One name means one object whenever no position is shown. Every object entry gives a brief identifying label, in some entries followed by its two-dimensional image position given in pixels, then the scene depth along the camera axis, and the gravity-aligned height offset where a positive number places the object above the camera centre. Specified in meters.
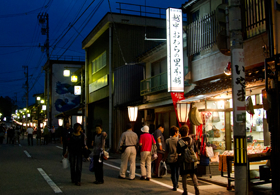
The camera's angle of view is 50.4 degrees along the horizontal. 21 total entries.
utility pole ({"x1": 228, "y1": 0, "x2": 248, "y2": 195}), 6.55 +0.51
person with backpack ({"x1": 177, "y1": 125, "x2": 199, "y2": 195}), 7.86 -1.04
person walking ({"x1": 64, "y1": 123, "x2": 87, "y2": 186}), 9.25 -0.92
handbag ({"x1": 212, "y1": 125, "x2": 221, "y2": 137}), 12.28 -0.47
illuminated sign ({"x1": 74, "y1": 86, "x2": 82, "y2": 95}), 30.55 +3.22
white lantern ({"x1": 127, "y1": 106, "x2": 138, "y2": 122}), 18.89 +0.51
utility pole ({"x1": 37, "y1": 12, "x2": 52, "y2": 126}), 36.72 +11.49
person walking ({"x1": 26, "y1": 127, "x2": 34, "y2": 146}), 27.80 -0.97
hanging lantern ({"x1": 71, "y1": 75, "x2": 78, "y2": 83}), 29.91 +4.35
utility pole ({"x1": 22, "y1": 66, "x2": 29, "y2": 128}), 59.75 +7.26
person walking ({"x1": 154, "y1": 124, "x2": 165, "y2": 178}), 11.21 -1.18
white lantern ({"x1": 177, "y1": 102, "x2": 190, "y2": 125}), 12.53 +0.41
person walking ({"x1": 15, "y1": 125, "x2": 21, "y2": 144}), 30.31 -1.05
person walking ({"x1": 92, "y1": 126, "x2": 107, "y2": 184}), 9.51 -1.01
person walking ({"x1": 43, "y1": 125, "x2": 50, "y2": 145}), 30.27 -1.27
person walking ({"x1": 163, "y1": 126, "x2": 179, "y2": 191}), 8.79 -1.05
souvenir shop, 9.90 -0.18
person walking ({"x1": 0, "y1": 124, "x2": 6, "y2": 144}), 31.40 -1.30
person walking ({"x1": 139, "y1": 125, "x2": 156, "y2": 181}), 10.38 -1.09
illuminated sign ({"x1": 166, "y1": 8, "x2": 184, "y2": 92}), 14.29 +3.41
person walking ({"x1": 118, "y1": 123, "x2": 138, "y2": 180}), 10.34 -1.01
